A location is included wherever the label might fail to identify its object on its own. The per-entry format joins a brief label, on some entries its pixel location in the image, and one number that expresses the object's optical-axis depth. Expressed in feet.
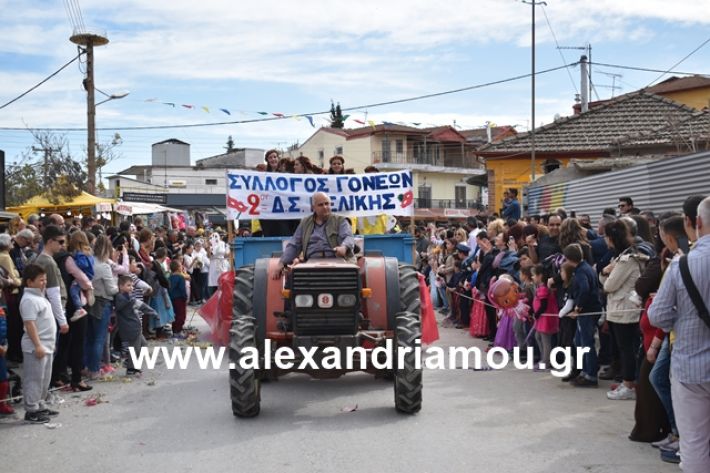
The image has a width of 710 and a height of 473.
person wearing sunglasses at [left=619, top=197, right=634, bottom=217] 39.18
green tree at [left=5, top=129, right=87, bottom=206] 144.77
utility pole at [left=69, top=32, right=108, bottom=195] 82.64
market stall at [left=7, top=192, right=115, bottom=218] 79.36
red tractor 25.44
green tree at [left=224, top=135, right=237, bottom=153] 392.88
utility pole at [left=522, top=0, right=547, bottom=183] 94.29
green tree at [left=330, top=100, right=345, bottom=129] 246.15
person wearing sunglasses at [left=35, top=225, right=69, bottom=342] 28.71
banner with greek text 37.17
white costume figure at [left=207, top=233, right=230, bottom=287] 63.57
